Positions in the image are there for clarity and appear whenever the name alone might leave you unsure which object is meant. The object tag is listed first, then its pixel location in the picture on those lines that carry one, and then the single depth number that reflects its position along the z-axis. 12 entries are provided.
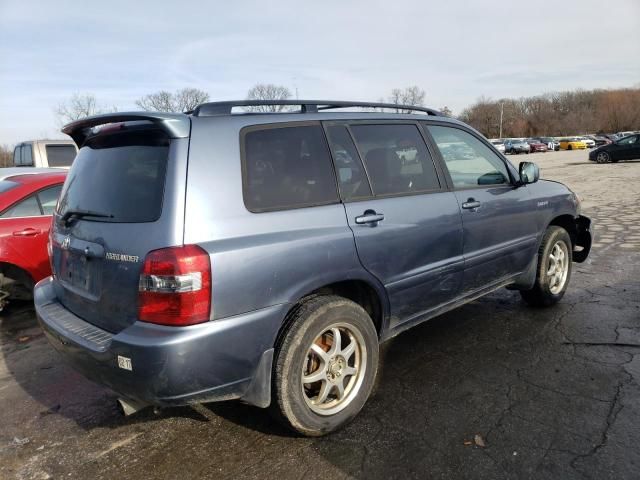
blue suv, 2.25
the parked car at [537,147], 52.00
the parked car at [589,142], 55.28
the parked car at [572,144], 53.57
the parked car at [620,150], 25.88
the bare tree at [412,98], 80.62
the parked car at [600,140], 56.43
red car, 4.86
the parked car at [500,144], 52.90
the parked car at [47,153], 11.45
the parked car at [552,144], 55.66
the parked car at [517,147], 50.28
